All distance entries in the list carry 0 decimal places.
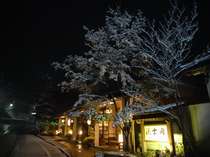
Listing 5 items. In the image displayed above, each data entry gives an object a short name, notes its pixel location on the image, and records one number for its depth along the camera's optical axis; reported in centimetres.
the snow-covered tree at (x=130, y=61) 990
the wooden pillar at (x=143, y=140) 1336
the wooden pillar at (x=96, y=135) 2133
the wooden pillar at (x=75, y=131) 2877
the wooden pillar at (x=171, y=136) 1154
